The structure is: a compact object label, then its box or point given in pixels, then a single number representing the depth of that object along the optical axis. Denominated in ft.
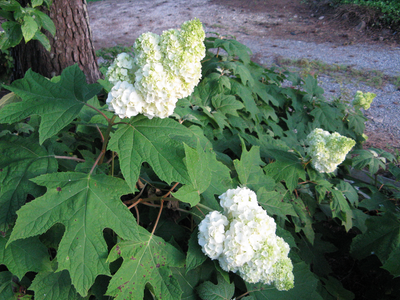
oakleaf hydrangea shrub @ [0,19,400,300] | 4.42
